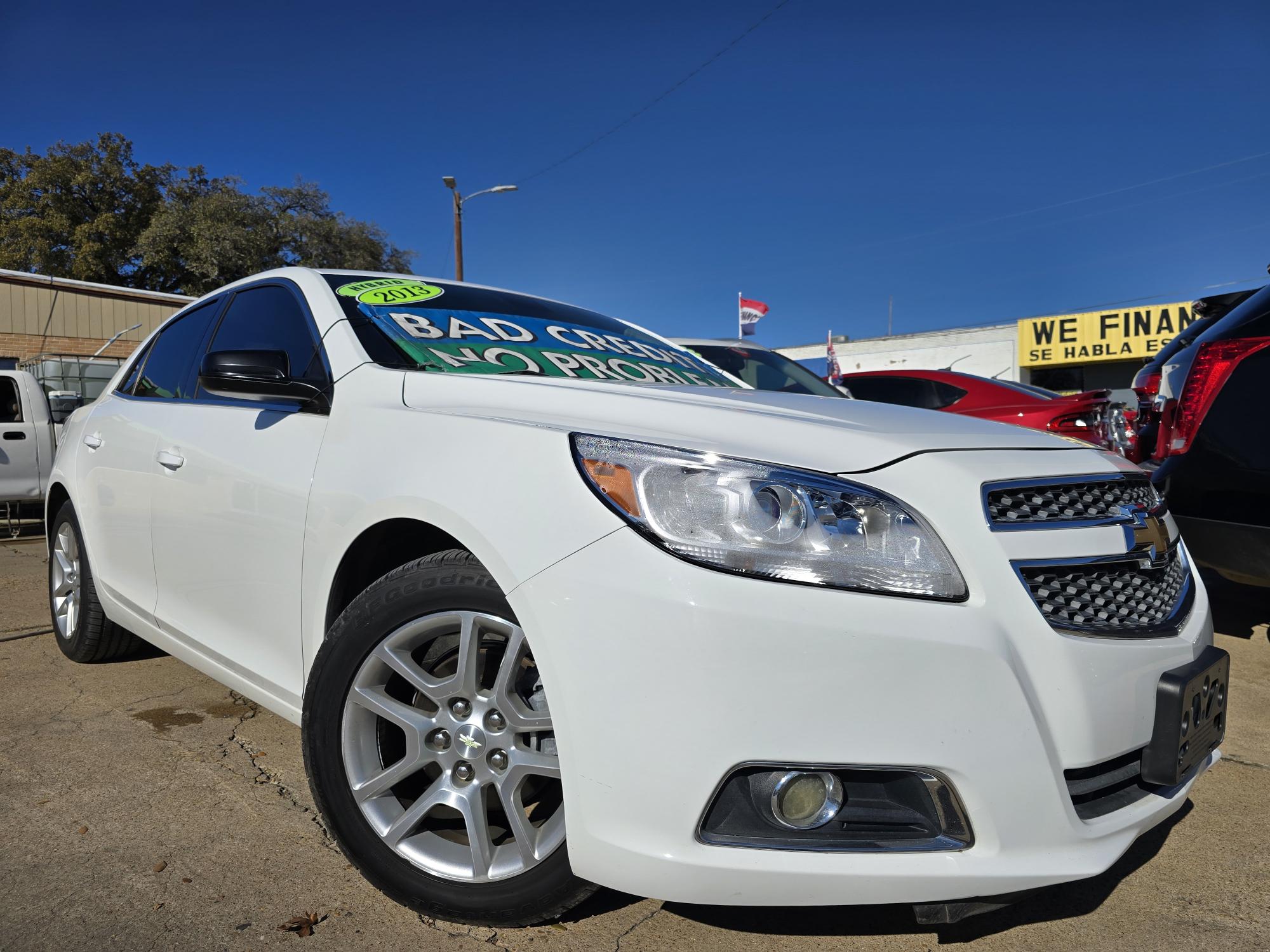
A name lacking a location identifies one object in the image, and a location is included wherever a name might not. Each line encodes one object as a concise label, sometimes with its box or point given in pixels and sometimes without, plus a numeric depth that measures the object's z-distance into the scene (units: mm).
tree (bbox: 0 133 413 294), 28734
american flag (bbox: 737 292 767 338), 19656
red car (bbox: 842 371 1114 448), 5652
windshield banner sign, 2402
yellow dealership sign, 26141
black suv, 3006
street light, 17734
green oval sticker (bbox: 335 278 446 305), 2619
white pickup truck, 8797
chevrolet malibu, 1436
